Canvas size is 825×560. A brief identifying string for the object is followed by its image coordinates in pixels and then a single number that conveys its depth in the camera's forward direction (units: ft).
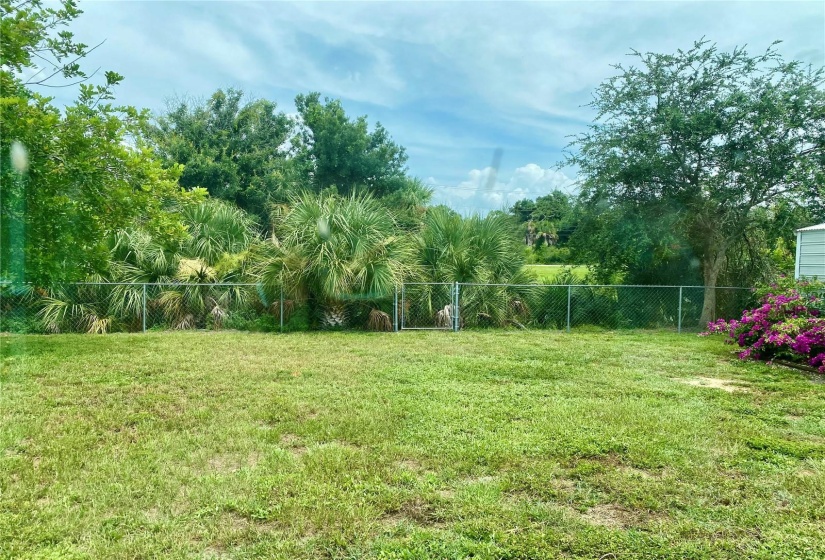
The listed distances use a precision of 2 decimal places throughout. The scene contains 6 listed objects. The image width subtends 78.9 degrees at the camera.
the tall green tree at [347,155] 56.75
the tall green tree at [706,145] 31.63
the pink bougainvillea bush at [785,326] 20.90
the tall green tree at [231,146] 53.62
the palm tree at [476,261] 34.40
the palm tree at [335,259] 30.81
